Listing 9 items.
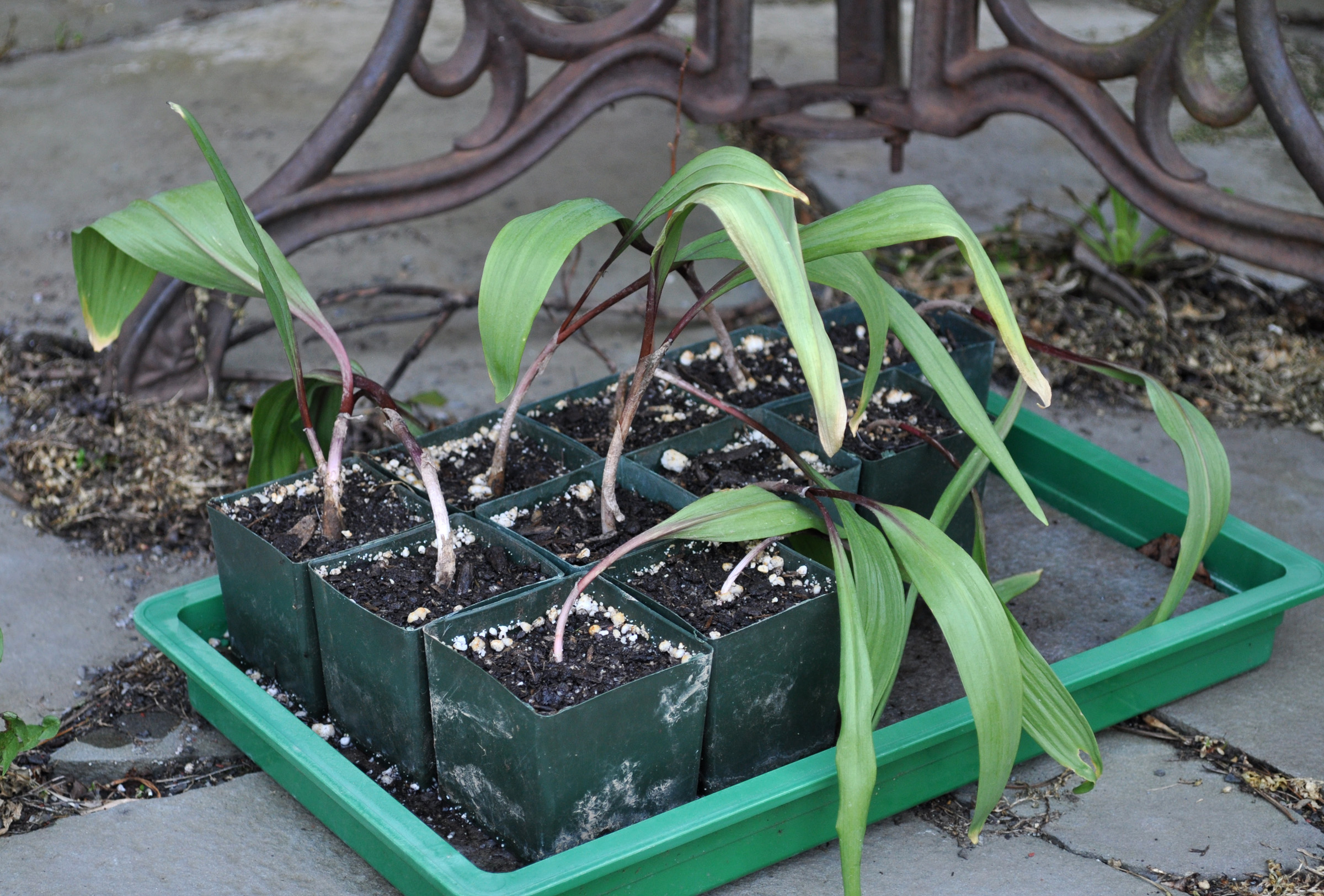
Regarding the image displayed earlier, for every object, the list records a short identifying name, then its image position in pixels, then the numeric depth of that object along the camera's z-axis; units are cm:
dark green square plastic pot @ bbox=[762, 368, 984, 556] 168
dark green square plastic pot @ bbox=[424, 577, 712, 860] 148
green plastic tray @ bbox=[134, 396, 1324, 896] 149
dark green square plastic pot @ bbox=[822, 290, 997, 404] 180
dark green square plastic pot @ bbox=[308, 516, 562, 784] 153
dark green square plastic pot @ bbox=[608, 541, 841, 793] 153
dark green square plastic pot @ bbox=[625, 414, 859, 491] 166
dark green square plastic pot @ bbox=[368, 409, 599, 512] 166
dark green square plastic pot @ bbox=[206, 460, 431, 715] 158
